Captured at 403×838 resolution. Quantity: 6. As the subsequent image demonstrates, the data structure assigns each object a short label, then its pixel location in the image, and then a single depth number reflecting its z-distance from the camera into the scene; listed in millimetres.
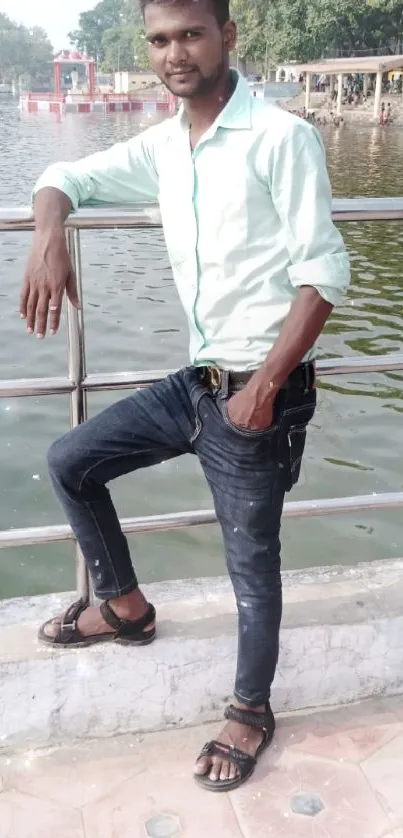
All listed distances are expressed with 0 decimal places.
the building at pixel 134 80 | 89594
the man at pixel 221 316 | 1649
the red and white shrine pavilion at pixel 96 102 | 72000
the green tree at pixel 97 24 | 135875
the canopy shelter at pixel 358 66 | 46225
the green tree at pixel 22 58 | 139250
